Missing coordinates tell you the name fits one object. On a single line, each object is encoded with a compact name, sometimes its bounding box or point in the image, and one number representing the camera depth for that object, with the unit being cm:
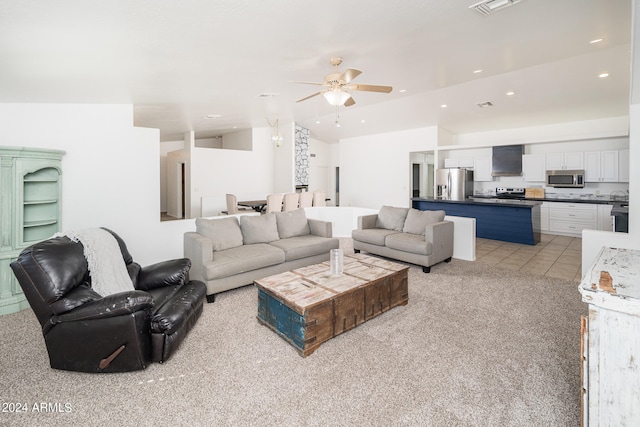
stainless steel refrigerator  785
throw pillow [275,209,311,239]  465
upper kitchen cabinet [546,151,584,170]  683
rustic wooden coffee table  234
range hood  747
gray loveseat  429
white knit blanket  237
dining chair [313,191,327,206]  727
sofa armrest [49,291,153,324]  201
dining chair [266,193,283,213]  638
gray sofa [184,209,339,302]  339
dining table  693
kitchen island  598
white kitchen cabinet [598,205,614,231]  629
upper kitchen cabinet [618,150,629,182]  625
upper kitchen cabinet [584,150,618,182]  642
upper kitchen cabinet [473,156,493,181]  805
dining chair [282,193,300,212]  661
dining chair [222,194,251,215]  662
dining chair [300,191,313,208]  689
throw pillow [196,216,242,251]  388
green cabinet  299
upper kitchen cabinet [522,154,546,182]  729
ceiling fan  341
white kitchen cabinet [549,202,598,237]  651
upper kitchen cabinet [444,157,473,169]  831
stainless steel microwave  677
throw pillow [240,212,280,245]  427
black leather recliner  201
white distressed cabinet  116
